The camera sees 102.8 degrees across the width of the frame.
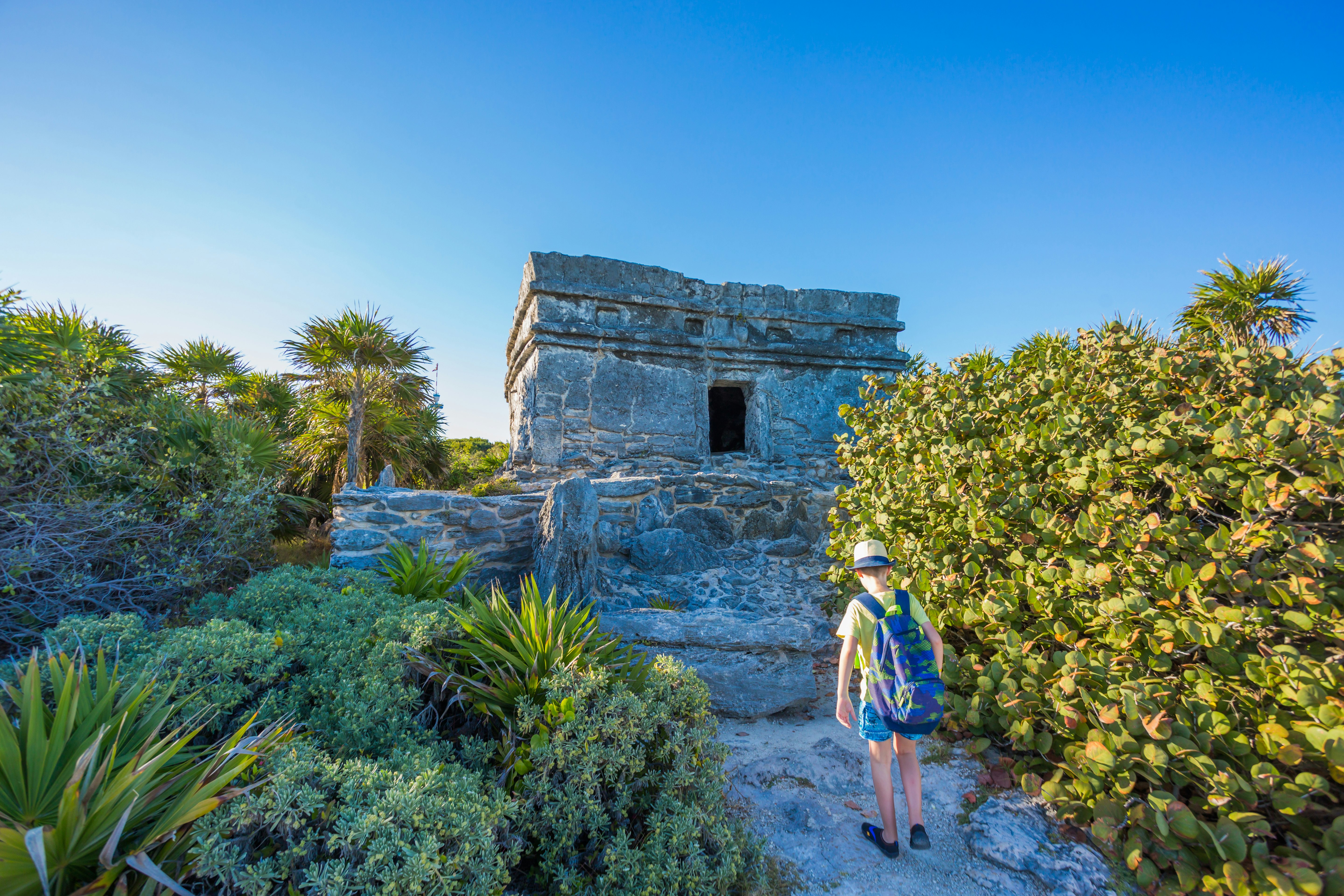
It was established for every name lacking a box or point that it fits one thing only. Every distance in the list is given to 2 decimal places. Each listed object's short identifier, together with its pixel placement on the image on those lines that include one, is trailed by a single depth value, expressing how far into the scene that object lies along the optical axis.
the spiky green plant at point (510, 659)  2.40
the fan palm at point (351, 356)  7.96
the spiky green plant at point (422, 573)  3.95
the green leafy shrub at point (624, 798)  1.98
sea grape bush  1.93
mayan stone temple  4.24
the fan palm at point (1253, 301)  8.45
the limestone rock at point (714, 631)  3.87
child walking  2.46
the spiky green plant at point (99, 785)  1.33
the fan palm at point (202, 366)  8.27
